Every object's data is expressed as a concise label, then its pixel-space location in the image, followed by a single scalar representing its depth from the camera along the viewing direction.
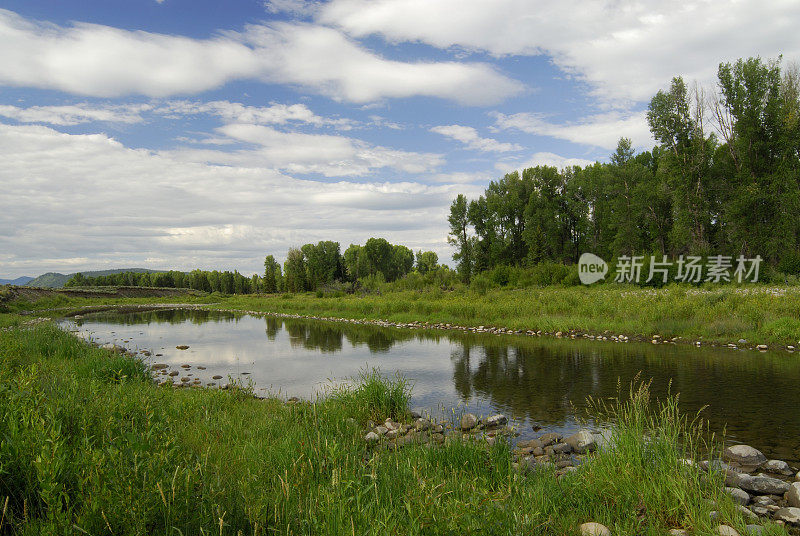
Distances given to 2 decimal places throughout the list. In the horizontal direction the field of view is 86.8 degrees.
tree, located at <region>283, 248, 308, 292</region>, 90.38
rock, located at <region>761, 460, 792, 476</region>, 6.50
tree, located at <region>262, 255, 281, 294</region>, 102.91
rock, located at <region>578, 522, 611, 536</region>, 3.99
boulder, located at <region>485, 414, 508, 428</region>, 8.93
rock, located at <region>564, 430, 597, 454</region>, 7.21
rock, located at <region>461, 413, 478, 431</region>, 8.62
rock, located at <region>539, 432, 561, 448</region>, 7.72
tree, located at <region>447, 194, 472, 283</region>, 66.50
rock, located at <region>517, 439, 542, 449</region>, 7.63
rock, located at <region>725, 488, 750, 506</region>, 5.13
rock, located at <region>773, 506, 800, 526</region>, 4.75
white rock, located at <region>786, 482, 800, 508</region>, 5.23
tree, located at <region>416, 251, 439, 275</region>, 141.38
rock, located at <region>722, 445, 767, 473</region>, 6.69
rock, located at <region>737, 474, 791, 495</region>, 5.62
